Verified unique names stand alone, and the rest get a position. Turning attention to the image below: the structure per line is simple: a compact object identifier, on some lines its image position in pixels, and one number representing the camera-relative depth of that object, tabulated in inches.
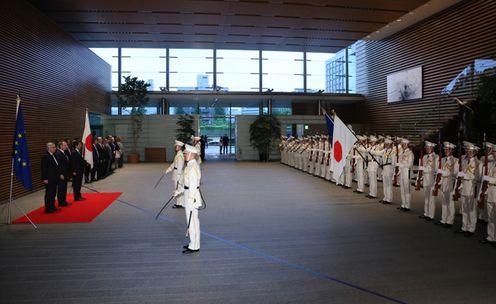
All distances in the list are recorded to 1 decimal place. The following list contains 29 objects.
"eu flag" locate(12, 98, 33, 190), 306.7
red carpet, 314.2
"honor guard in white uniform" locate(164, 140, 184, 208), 353.4
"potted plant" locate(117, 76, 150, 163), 847.7
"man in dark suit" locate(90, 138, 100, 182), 546.3
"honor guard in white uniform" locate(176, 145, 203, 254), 224.1
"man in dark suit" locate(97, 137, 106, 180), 574.0
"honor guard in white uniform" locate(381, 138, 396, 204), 379.6
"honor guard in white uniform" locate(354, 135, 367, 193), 459.4
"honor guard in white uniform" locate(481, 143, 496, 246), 245.0
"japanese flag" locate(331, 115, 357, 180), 281.4
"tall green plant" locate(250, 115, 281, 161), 909.8
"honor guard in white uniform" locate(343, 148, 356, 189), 491.5
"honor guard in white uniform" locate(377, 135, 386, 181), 427.0
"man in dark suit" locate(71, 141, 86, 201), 393.4
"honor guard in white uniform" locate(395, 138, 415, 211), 348.8
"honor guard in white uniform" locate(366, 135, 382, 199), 414.0
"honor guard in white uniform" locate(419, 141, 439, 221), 312.5
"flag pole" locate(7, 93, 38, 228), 302.7
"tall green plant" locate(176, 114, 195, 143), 884.0
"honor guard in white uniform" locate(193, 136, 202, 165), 460.8
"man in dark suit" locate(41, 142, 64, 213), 339.9
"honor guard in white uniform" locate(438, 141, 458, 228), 288.6
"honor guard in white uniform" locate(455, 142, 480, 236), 265.4
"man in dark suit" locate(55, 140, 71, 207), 356.2
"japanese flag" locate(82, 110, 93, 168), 442.3
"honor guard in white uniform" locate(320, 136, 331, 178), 573.9
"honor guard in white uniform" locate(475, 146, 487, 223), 272.5
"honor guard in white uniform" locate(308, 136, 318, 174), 627.5
